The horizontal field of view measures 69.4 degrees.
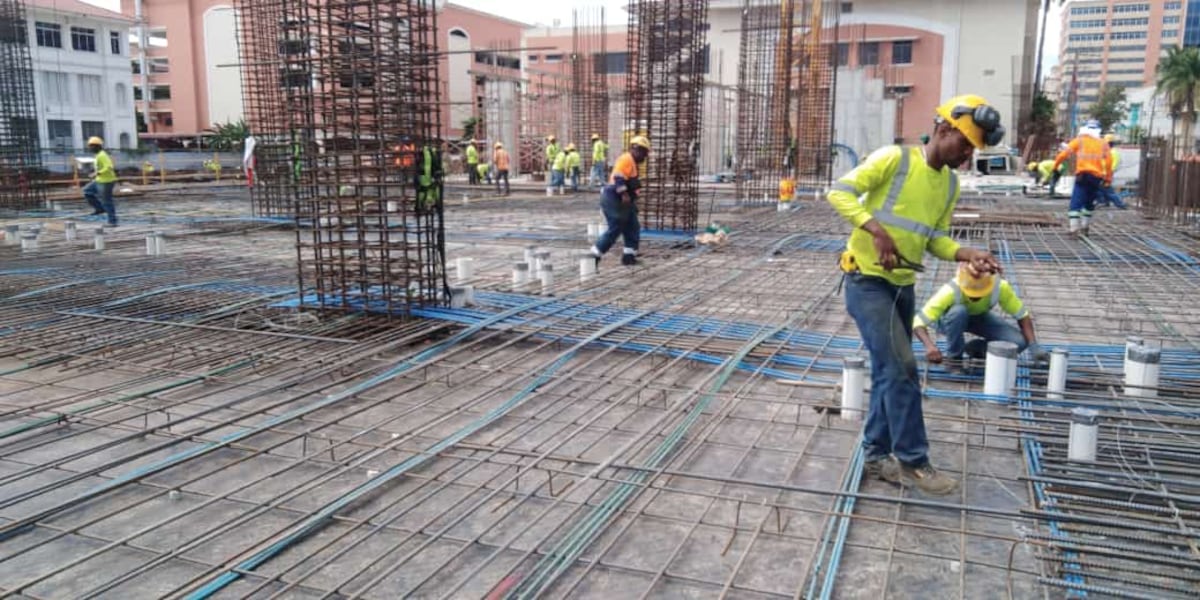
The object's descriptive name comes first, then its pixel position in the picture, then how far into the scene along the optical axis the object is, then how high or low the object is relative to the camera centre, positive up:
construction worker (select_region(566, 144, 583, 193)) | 24.25 -0.17
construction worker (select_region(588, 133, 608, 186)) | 22.84 +0.05
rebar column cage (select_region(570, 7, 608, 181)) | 28.48 +1.70
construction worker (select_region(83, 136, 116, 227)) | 14.20 -0.28
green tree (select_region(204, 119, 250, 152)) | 41.60 +1.11
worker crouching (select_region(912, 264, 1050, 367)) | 5.33 -0.98
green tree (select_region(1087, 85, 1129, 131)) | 75.40 +4.60
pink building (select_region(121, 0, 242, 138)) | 49.31 +5.84
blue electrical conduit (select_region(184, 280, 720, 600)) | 2.99 -1.40
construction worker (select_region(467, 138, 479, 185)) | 26.44 -0.16
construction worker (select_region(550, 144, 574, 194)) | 23.48 -0.35
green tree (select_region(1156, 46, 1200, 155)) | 48.59 +4.33
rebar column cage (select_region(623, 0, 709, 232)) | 12.90 +0.85
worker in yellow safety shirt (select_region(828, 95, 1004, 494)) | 3.62 -0.38
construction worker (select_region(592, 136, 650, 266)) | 10.01 -0.49
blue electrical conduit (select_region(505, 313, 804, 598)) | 2.96 -1.42
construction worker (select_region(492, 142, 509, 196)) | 23.58 -0.11
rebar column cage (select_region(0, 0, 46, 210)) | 18.56 +0.79
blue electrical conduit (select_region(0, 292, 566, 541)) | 3.43 -1.38
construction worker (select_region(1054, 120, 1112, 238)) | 11.57 -0.13
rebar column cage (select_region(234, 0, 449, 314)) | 6.73 +0.15
